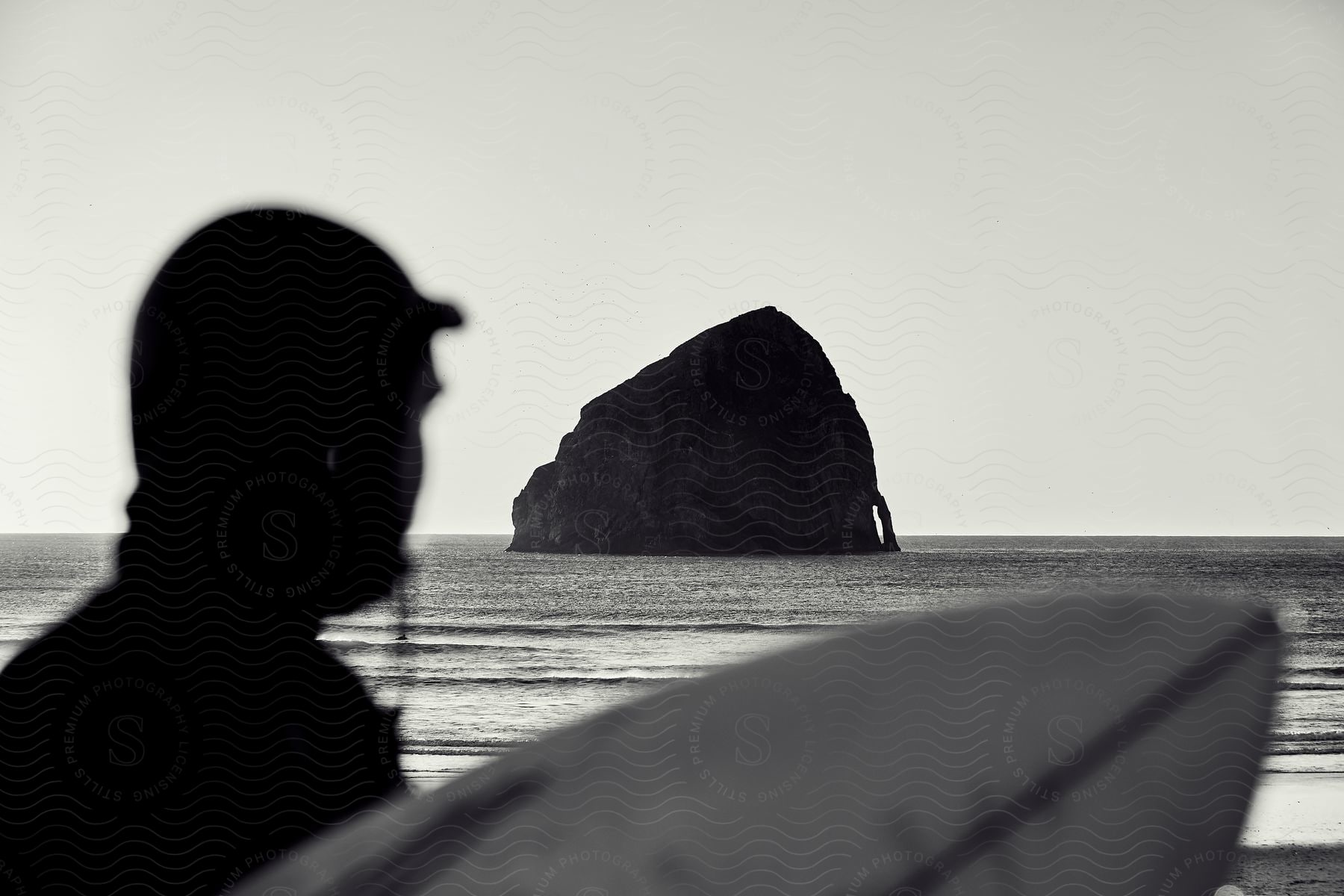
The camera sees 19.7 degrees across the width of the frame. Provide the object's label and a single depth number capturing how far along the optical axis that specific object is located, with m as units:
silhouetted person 2.71
